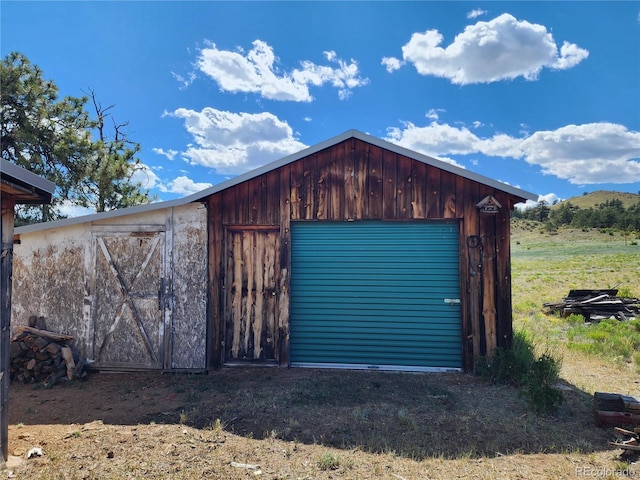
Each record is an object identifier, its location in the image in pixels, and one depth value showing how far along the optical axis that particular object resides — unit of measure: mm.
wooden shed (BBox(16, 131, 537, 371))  6855
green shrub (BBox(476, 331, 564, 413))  5055
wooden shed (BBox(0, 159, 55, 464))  3797
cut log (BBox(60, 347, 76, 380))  6742
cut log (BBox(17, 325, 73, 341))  6975
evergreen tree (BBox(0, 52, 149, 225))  13086
